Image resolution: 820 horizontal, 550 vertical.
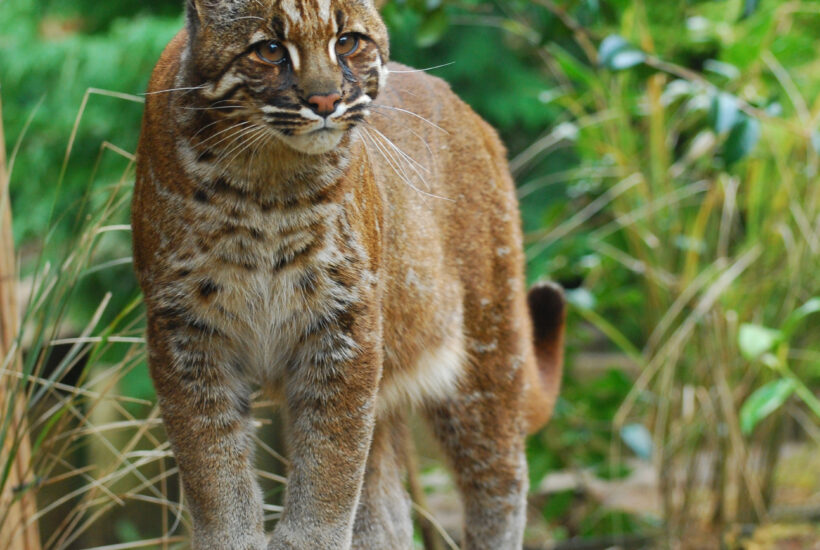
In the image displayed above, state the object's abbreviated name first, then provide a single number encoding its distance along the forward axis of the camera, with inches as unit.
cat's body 181.9
